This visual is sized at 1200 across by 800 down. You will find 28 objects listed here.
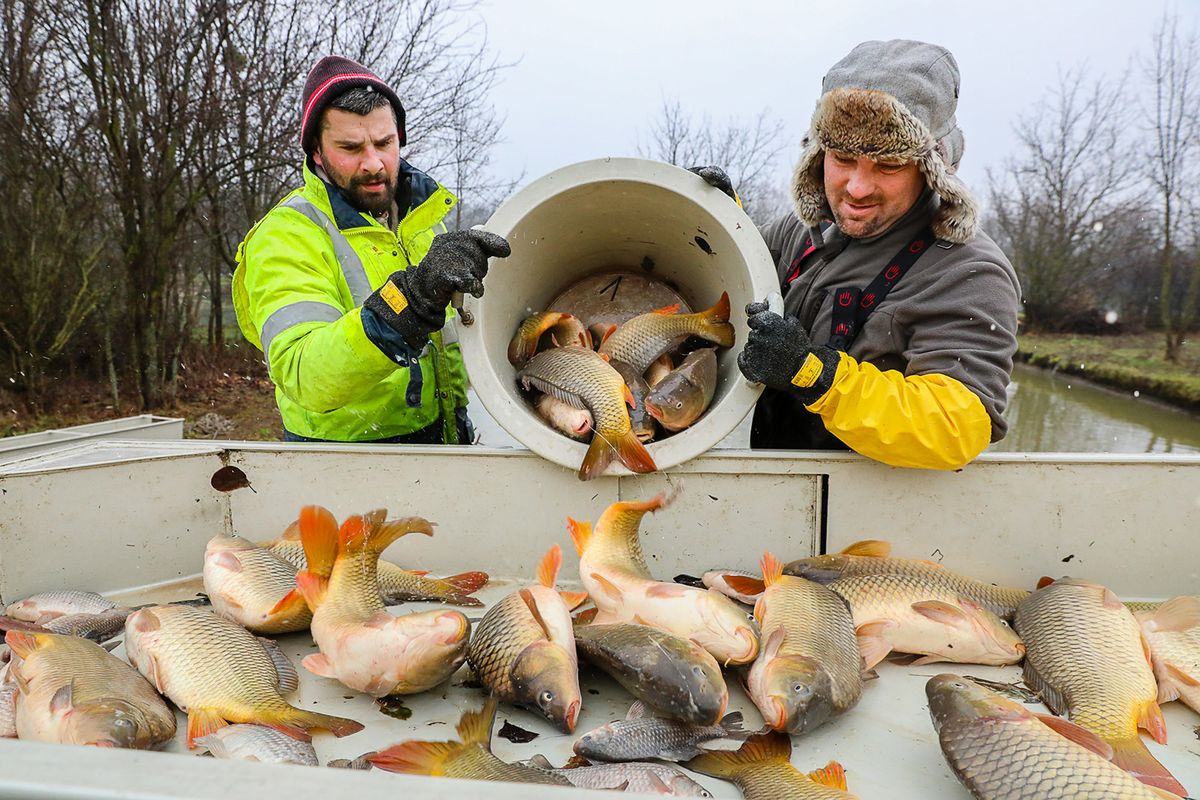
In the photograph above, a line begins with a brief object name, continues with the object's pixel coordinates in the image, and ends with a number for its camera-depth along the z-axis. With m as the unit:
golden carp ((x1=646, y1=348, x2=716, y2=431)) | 2.63
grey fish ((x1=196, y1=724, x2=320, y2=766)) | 1.58
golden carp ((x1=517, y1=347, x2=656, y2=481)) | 2.38
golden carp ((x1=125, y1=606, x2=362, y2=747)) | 1.75
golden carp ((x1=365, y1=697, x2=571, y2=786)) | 1.50
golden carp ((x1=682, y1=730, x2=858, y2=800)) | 1.53
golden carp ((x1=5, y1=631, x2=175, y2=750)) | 1.59
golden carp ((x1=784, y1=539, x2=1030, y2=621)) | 2.24
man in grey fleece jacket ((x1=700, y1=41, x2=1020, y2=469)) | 2.23
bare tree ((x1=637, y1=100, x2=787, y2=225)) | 26.23
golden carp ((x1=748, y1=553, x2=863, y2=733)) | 1.73
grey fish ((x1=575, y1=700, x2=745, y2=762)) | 1.65
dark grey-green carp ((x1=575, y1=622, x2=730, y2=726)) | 1.71
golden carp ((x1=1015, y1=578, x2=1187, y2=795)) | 1.74
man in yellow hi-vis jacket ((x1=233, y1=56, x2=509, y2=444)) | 2.29
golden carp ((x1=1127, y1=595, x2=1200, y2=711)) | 1.91
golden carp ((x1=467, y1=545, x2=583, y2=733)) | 1.77
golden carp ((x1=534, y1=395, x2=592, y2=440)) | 2.52
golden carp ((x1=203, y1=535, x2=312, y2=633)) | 2.15
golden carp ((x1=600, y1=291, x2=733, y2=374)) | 3.00
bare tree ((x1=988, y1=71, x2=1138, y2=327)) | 27.09
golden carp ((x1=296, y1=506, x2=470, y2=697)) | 1.81
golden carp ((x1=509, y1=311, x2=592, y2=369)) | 3.02
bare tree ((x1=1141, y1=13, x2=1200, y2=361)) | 19.16
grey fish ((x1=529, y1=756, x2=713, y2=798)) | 1.55
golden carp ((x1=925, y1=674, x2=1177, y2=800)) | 1.43
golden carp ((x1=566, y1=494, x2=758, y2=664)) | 1.95
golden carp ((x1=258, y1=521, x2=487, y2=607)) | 2.34
